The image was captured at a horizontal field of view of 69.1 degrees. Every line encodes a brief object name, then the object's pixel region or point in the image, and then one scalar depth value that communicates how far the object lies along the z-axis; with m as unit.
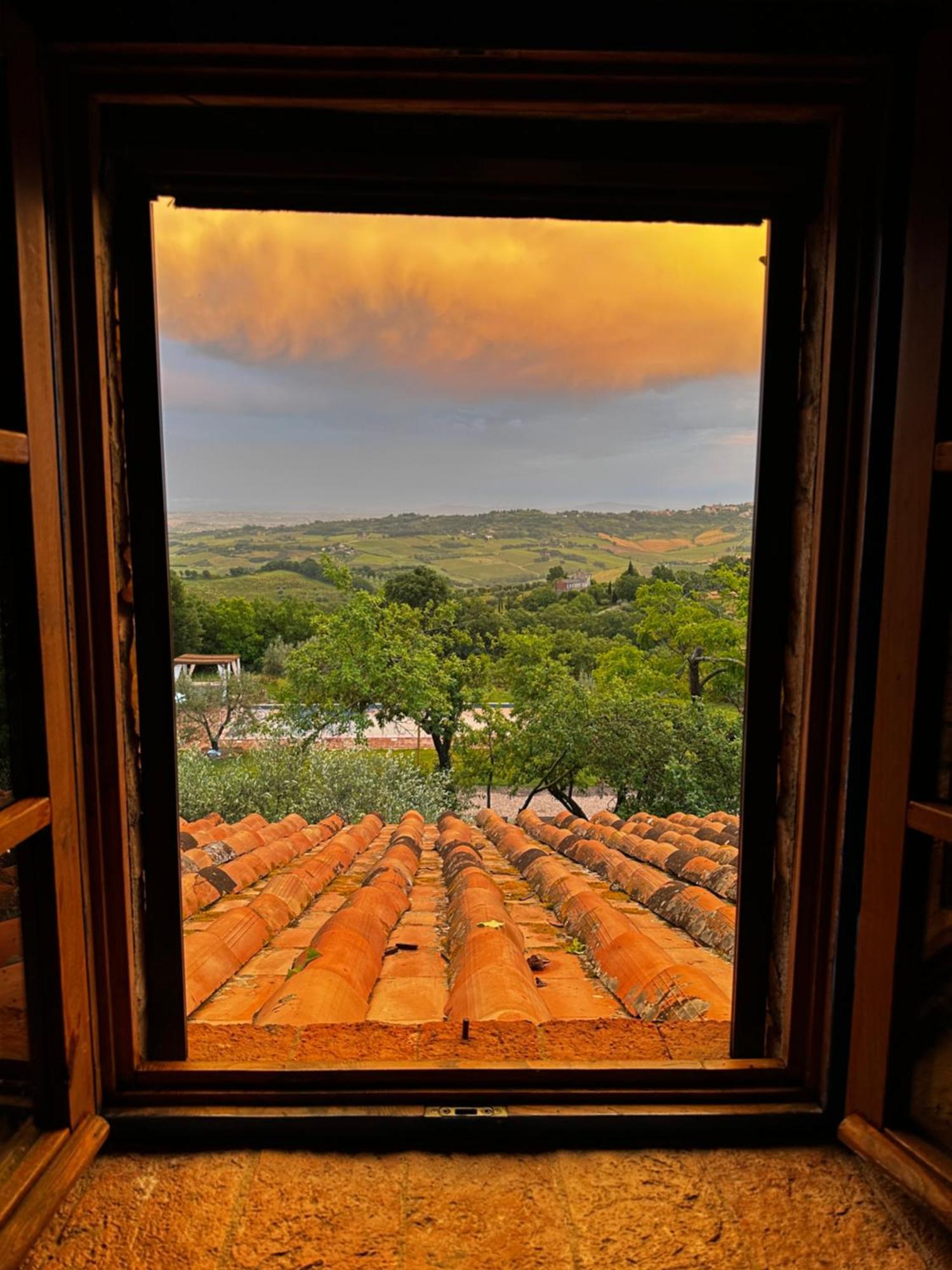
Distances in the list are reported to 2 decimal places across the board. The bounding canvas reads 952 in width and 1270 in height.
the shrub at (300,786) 11.55
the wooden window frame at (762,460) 1.06
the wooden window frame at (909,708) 0.99
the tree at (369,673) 17.78
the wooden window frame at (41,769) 0.96
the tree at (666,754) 14.23
